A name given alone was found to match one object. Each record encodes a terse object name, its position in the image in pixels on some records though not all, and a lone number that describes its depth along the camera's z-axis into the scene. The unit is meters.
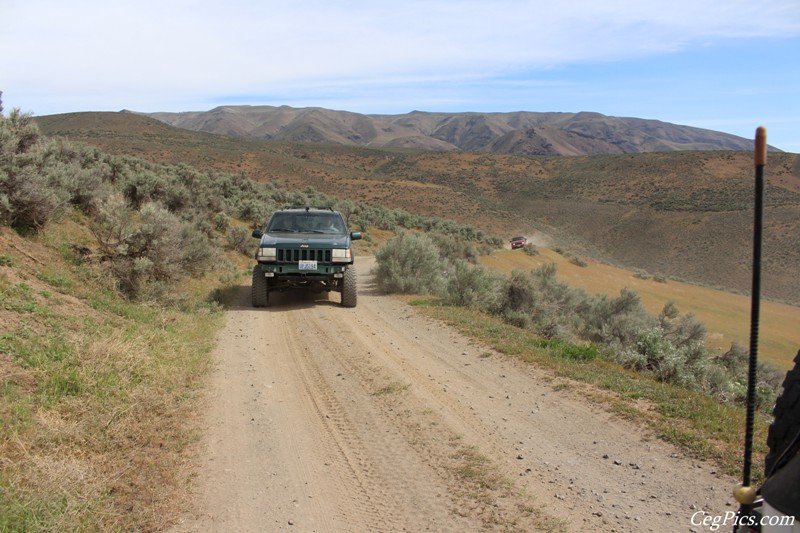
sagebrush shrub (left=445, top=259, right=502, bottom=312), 12.55
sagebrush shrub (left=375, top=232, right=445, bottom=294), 14.45
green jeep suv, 11.16
